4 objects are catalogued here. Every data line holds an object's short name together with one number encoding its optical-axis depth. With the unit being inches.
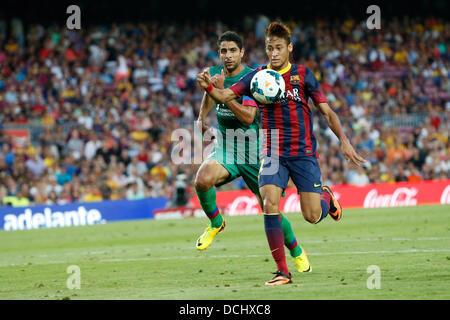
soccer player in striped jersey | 671.1
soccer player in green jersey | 785.6
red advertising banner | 1781.5
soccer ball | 654.5
